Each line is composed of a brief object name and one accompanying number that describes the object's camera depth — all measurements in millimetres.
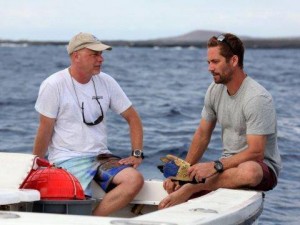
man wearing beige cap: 6974
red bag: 6273
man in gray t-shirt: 6714
